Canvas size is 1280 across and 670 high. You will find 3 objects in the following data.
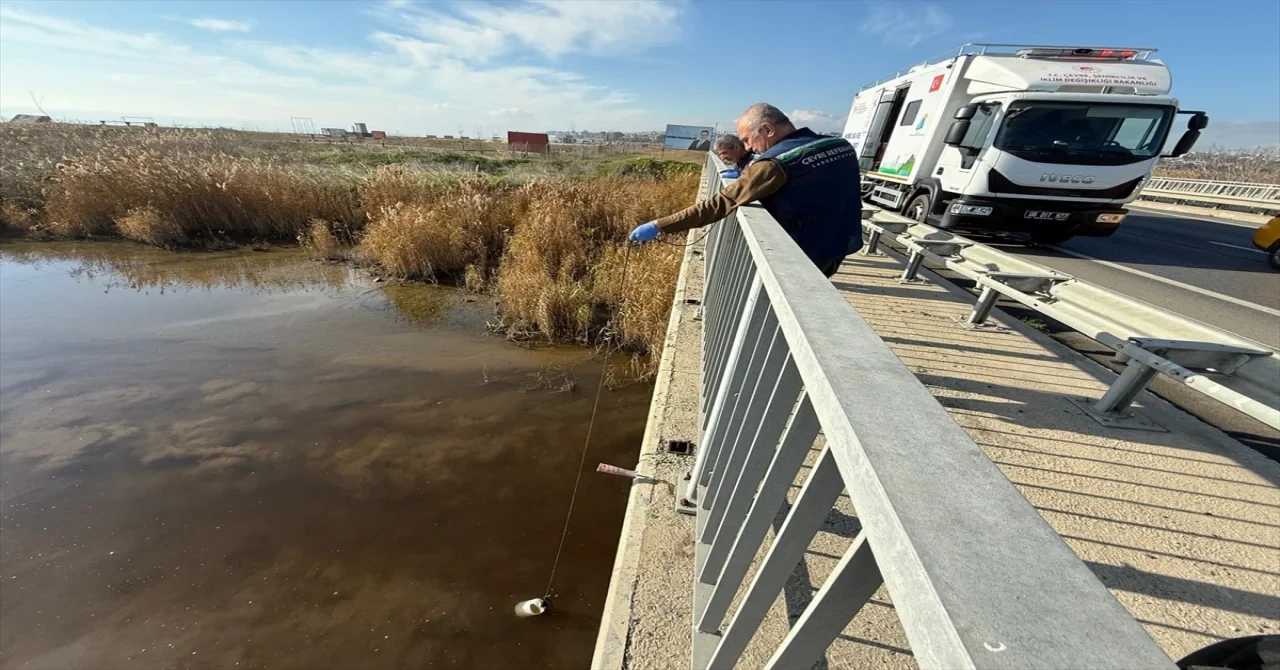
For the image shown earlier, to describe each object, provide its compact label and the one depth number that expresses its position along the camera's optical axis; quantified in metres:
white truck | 7.03
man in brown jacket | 2.66
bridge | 0.50
